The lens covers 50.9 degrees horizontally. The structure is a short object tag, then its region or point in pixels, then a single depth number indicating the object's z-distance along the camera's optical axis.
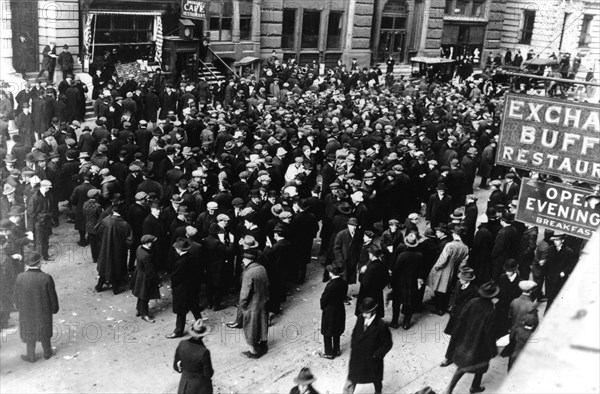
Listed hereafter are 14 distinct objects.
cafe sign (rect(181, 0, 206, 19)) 27.69
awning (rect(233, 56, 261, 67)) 29.83
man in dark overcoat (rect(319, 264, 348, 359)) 8.85
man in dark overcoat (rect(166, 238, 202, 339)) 9.45
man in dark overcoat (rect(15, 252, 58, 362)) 8.53
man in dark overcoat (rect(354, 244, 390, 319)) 9.47
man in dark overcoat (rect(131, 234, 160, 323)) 9.73
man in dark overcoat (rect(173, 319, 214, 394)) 7.13
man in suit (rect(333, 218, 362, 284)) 11.02
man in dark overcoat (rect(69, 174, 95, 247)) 12.13
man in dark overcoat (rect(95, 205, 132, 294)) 10.54
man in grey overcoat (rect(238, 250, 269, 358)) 9.12
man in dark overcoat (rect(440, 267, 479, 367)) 8.86
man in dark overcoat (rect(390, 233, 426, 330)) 10.01
